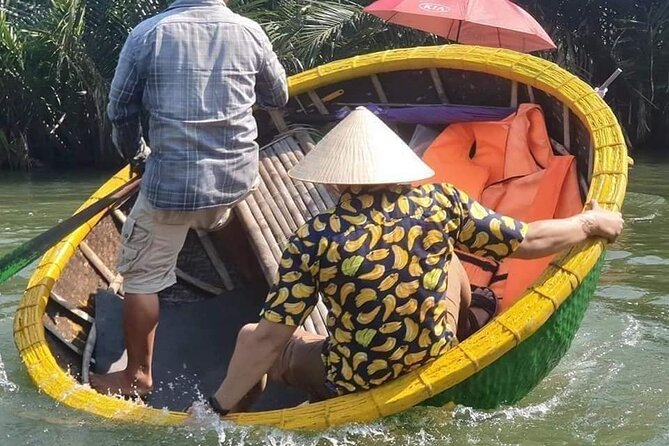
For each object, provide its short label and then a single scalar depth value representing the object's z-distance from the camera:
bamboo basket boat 3.20
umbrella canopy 6.51
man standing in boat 3.58
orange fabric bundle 4.62
